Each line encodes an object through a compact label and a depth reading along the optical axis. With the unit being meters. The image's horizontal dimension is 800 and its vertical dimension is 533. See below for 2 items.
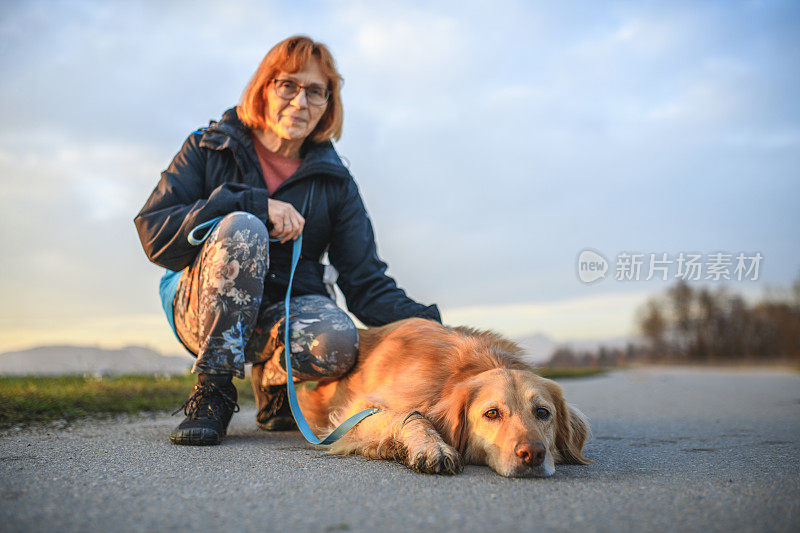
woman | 2.76
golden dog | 2.19
